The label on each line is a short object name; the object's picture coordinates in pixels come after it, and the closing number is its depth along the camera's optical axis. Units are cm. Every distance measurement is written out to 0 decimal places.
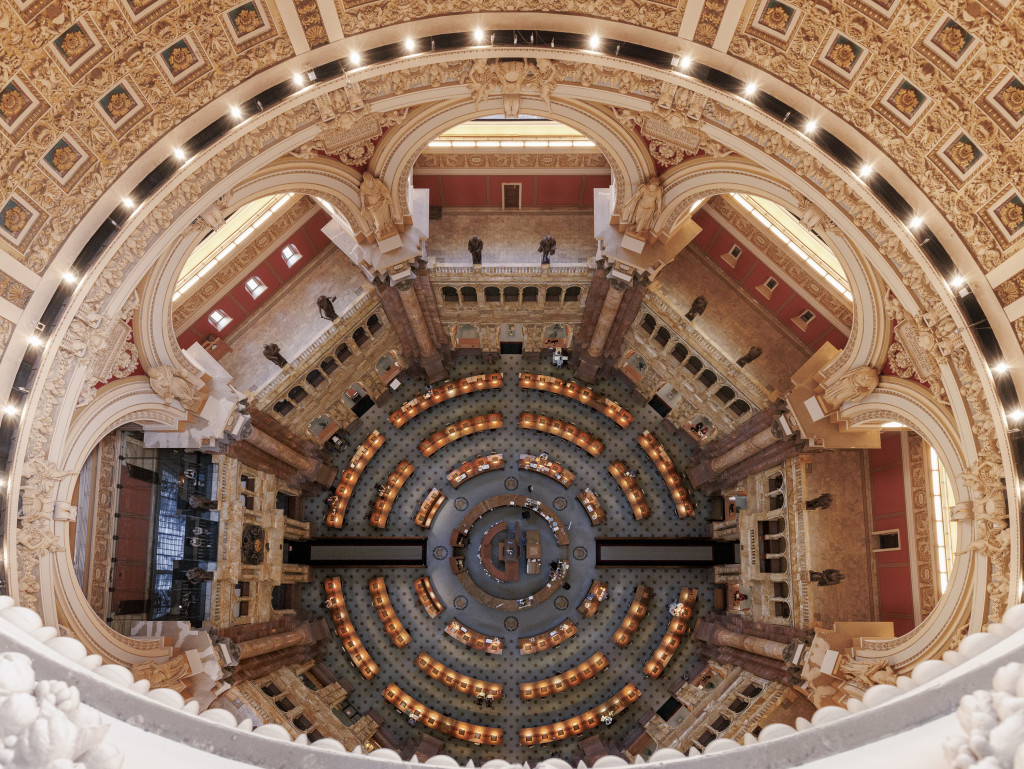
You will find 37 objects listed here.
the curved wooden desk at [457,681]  2817
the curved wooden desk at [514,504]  2928
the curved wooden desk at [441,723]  2772
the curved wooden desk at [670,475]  2881
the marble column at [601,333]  2370
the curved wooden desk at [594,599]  2869
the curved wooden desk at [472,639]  2869
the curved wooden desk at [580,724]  2781
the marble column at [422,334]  2417
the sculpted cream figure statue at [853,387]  1850
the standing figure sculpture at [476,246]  2334
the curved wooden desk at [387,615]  2852
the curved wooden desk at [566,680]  2833
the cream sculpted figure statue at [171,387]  1917
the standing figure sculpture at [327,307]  2331
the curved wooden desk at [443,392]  2923
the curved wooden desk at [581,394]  2919
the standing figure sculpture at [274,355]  2256
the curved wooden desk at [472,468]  2947
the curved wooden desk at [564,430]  2958
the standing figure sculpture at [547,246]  2327
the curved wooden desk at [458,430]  2956
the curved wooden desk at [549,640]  2870
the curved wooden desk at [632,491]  2908
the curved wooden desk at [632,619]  2830
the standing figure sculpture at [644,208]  2064
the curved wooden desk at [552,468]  2970
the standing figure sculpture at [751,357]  2300
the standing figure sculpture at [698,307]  2280
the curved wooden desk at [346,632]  2806
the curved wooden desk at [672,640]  2791
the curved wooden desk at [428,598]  2878
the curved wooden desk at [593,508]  2922
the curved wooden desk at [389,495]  2906
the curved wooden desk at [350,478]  2875
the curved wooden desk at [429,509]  2912
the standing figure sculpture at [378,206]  2083
